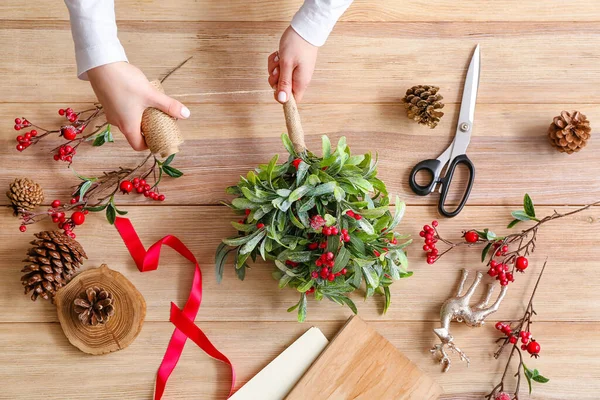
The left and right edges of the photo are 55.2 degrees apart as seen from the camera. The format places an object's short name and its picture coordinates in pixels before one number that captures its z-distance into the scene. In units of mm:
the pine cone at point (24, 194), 1089
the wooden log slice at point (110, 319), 1089
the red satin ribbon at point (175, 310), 1095
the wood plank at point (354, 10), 1153
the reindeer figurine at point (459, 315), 1092
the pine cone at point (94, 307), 1066
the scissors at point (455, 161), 1133
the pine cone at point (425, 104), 1110
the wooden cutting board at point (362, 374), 1075
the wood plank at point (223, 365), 1097
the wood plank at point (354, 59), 1150
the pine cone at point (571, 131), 1119
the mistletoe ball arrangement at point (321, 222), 960
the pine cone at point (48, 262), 1055
